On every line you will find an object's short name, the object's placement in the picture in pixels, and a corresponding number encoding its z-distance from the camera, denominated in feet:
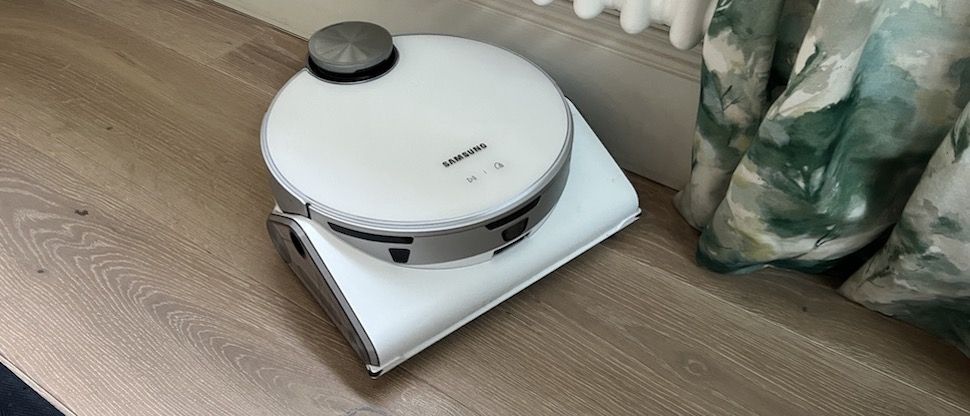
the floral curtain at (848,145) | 2.12
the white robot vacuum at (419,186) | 2.60
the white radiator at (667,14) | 2.55
